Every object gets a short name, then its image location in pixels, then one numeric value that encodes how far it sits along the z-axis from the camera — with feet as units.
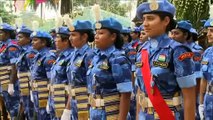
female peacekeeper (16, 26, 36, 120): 27.27
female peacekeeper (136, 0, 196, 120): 11.96
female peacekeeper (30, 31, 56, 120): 23.84
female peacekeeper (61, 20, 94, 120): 17.97
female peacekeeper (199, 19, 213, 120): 16.93
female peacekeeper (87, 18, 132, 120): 14.69
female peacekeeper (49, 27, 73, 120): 20.24
